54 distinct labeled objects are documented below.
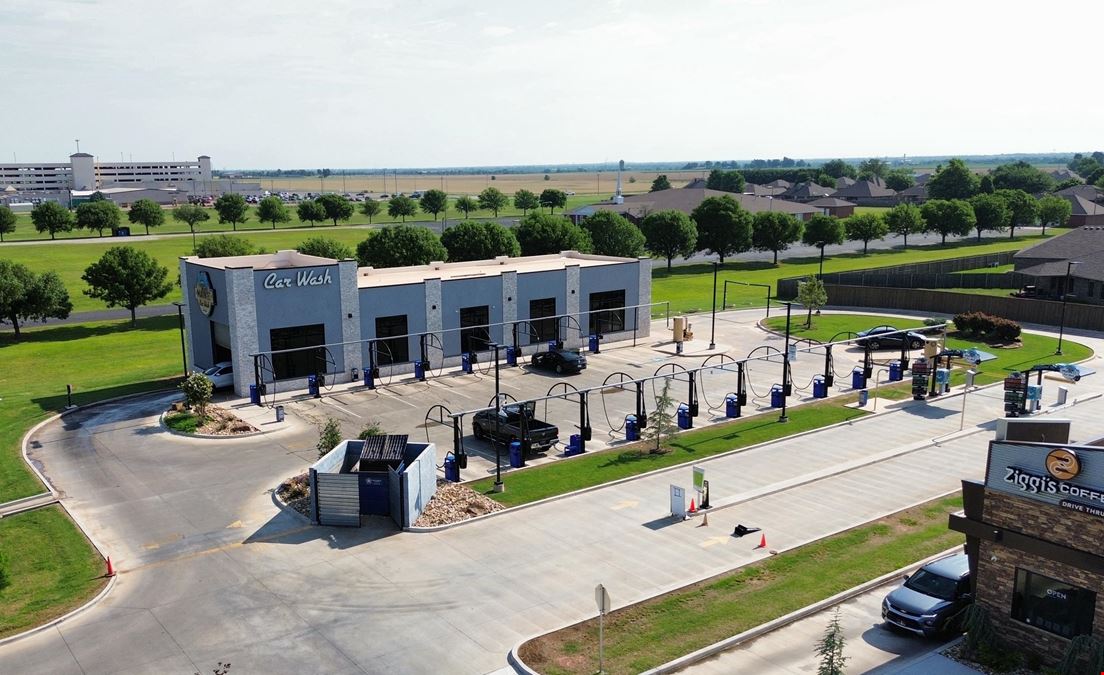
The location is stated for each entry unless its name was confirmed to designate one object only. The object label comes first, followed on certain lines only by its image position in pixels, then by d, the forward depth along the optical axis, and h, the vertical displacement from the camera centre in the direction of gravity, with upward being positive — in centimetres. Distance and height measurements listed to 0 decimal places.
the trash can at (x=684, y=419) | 3631 -956
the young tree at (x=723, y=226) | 9825 -436
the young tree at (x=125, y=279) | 6625 -680
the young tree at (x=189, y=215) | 14975 -445
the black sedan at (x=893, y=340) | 5092 -910
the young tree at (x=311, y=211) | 15625 -403
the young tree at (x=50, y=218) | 13025 -423
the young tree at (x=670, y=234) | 9475 -504
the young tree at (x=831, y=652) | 1445 -779
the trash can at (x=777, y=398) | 3919 -936
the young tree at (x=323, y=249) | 6681 -464
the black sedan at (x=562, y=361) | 4719 -935
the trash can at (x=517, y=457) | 3181 -968
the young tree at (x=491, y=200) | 18388 -255
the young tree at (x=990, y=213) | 11812 -359
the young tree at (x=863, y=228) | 10800 -505
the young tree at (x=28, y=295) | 6047 -736
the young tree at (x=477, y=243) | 7425 -463
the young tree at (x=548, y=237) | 7944 -443
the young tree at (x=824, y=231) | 10006 -504
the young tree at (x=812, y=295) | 5875 -721
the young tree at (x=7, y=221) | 12900 -462
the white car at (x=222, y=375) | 4333 -915
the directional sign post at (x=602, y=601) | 1750 -821
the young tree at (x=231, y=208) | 15425 -343
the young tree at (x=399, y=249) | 6819 -473
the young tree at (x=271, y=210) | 15325 -381
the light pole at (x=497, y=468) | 2929 -945
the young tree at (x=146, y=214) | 14075 -401
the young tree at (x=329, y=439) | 3006 -856
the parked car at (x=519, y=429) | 3297 -924
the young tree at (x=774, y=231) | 10100 -507
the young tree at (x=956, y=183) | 16850 +62
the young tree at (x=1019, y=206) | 12200 -275
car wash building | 4309 -680
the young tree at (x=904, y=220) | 11300 -432
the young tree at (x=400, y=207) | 17075 -372
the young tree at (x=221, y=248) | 6981 -473
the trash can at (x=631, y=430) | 3494 -963
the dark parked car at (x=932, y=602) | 1902 -911
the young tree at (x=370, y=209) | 16600 -391
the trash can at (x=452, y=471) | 3039 -975
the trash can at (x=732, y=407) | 3831 -954
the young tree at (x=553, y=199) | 17222 -223
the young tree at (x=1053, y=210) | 12456 -337
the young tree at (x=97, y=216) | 13462 -416
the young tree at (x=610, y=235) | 8575 -462
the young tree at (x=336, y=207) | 15834 -336
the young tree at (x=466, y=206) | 18262 -385
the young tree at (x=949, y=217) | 11394 -397
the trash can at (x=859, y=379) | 4281 -938
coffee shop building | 1677 -705
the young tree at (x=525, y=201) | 18475 -279
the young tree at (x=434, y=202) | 16775 -267
